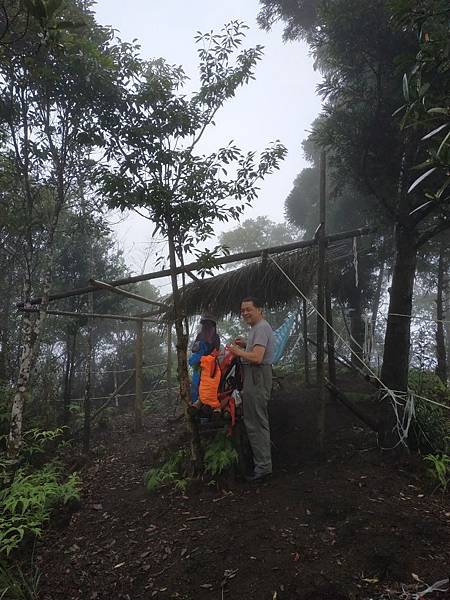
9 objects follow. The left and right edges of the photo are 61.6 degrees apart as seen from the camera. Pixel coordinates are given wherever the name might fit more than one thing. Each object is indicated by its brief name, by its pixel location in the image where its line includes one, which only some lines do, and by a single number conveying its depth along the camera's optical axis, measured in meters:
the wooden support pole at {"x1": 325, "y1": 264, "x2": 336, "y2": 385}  4.95
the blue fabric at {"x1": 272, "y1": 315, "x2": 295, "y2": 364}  8.59
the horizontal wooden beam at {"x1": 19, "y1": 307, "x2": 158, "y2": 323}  6.04
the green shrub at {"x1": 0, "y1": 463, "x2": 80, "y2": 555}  3.59
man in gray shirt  3.87
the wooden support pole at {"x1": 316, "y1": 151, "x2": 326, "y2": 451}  4.39
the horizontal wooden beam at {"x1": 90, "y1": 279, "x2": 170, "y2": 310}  5.46
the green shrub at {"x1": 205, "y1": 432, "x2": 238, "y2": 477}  3.93
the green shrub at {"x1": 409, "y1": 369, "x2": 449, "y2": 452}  4.06
